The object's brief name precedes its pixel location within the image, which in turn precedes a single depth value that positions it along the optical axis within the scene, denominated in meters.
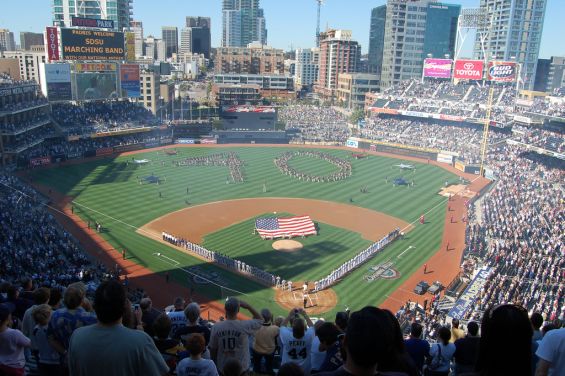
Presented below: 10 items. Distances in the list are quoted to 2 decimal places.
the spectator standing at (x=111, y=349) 4.41
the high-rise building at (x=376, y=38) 163.38
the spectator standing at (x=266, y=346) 8.71
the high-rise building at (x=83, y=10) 118.25
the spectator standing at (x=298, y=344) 7.86
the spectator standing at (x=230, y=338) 7.43
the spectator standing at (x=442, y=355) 8.98
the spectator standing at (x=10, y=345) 6.44
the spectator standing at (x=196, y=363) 6.14
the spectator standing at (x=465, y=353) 7.93
